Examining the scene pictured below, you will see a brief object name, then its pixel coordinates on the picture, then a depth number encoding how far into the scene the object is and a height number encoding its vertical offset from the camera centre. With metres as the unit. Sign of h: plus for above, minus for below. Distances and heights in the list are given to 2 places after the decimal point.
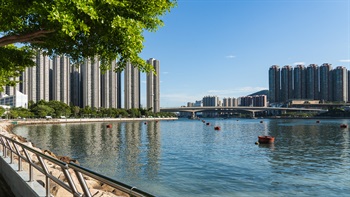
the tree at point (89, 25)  7.55 +2.61
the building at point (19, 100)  186.20 +3.93
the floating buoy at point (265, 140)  49.66 -6.21
